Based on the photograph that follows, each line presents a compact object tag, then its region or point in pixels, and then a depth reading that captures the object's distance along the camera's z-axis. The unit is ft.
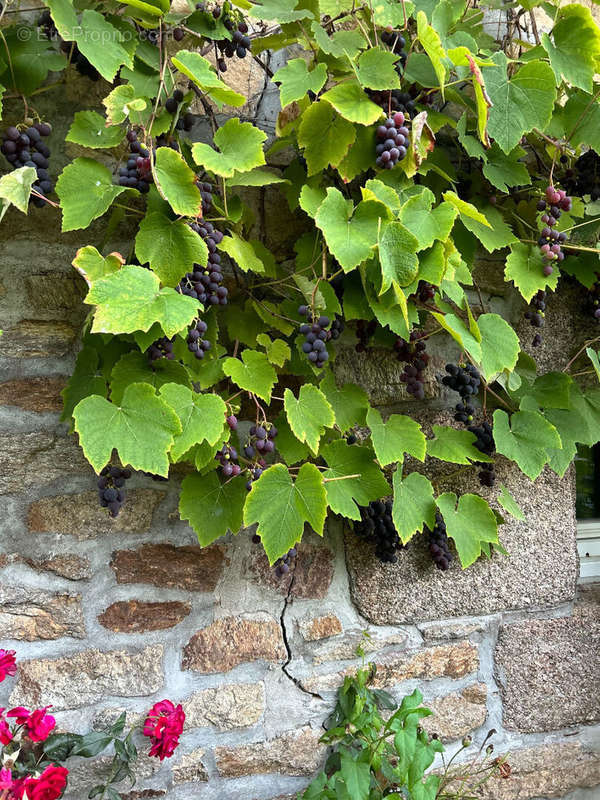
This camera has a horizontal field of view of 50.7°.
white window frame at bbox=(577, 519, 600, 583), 6.41
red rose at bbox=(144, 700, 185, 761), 4.03
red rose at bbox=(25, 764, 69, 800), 3.33
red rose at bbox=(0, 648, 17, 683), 3.70
